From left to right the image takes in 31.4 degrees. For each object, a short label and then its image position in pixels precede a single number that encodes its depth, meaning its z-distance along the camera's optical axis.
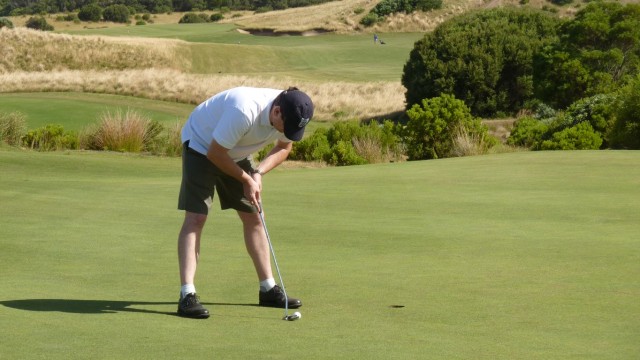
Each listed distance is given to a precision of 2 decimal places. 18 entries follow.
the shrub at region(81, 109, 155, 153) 24.52
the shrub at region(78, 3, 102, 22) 123.19
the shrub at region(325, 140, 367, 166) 22.89
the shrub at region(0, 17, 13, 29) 85.09
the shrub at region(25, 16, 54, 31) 108.85
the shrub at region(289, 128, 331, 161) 23.31
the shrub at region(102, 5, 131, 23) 125.06
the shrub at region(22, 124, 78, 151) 25.14
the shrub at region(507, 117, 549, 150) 25.20
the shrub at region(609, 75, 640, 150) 21.84
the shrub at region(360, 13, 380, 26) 102.88
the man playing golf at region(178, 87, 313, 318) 6.95
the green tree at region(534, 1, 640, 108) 36.12
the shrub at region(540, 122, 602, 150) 22.69
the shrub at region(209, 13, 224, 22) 128.50
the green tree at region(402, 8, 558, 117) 43.66
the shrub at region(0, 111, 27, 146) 24.88
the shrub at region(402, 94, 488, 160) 23.45
